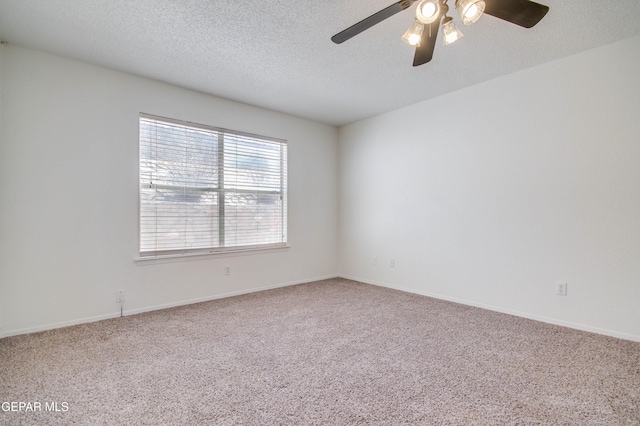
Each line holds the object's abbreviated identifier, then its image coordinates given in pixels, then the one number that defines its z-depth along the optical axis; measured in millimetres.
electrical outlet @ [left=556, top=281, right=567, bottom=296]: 2863
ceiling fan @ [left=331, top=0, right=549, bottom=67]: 1629
